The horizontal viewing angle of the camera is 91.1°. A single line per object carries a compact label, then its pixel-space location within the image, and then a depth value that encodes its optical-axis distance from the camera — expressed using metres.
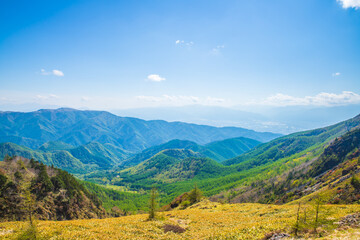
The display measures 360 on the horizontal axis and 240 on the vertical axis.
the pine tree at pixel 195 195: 103.17
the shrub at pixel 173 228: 39.77
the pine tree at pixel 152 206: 50.81
